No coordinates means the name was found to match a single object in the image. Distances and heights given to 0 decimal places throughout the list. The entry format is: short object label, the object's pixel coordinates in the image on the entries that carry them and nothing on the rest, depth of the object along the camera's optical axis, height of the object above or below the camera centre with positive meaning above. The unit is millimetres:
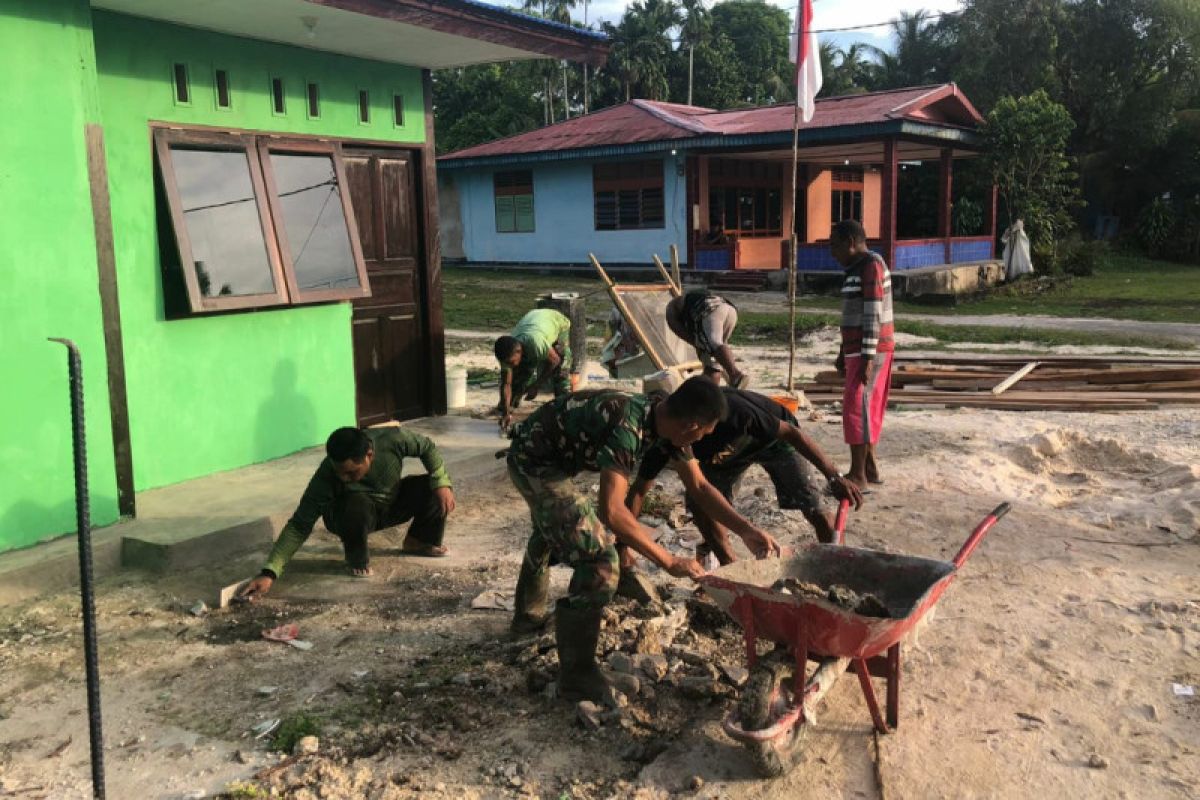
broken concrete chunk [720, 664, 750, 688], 3924 -1632
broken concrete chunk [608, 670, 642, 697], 3807 -1598
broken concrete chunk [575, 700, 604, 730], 3615 -1635
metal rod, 2707 -751
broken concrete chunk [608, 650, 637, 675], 4008 -1606
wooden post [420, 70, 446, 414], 8727 -117
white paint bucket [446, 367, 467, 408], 9344 -1156
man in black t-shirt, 4605 -991
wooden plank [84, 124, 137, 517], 5473 -227
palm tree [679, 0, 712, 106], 46812 +10716
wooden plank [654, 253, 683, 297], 10528 -248
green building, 5238 +272
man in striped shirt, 6395 -545
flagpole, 8758 -378
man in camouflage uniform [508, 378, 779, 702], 3557 -861
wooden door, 8250 -250
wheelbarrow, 3225 -1282
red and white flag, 9227 +1870
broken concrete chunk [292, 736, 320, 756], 3472 -1651
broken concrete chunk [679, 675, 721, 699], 3824 -1626
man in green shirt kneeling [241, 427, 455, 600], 5008 -1244
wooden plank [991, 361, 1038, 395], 10125 -1326
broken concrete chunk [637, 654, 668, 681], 3982 -1613
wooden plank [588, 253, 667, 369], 9898 -630
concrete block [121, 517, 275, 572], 5410 -1518
